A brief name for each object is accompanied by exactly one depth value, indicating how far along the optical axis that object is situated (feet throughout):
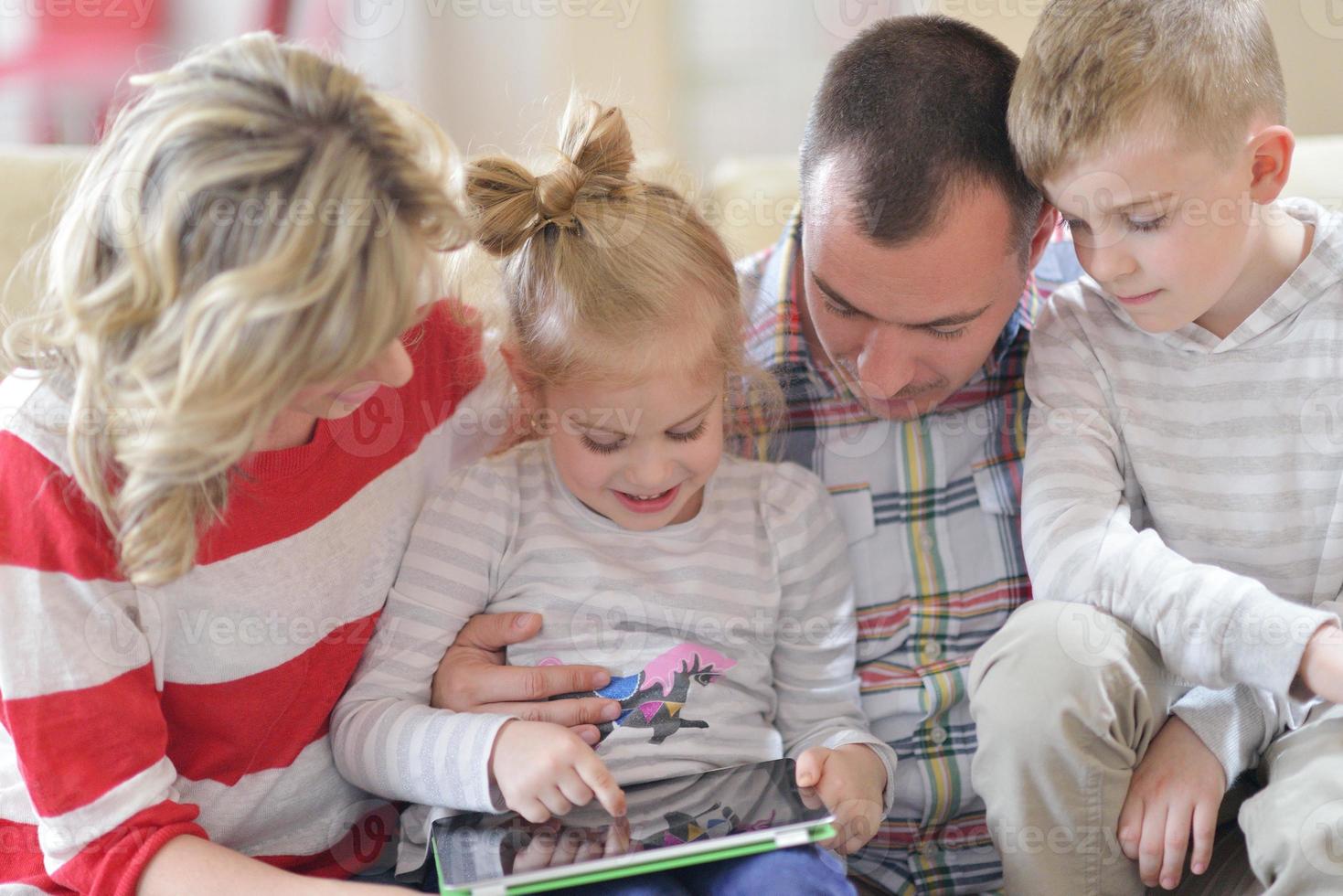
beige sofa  7.33
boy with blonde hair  6.55
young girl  6.84
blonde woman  6.14
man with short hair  6.97
